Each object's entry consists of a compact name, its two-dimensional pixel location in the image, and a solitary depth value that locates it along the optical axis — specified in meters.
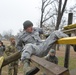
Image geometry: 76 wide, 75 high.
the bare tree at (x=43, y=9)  13.46
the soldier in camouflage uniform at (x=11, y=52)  5.09
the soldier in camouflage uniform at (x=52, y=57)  3.94
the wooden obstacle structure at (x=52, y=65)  0.95
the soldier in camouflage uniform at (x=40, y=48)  1.47
